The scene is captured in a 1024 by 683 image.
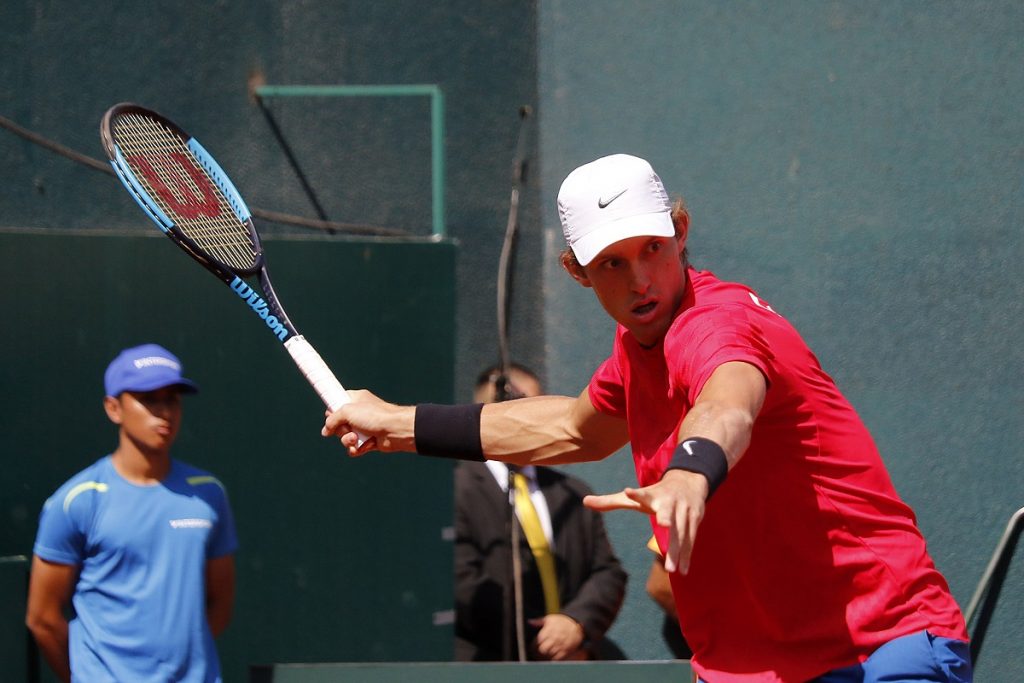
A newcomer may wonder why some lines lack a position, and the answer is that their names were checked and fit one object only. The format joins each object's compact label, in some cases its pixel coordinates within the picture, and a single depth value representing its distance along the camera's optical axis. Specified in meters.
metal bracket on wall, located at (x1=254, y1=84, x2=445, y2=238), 13.15
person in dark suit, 11.04
